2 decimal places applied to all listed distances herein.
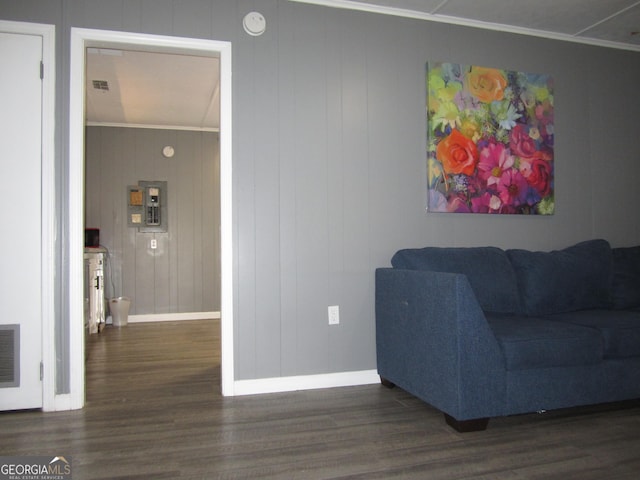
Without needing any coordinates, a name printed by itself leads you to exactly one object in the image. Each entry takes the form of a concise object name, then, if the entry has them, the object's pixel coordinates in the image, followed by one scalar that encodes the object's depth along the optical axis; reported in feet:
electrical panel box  19.11
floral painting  10.12
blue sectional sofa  6.77
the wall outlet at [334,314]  9.41
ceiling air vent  14.64
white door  7.93
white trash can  17.69
